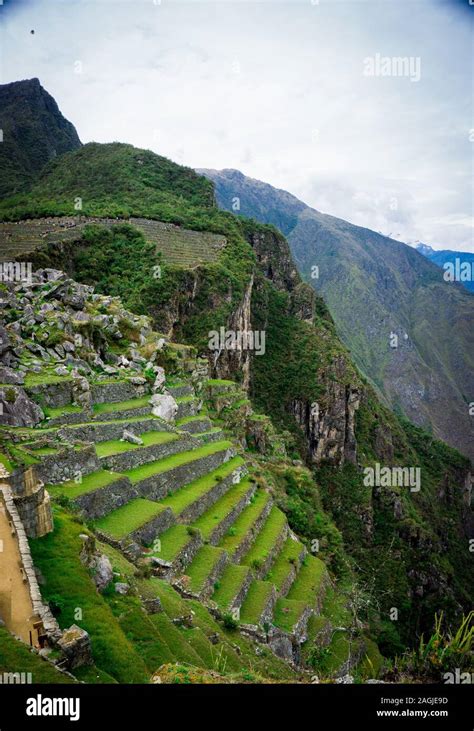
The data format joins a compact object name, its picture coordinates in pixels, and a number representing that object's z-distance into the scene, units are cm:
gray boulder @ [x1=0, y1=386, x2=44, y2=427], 1387
